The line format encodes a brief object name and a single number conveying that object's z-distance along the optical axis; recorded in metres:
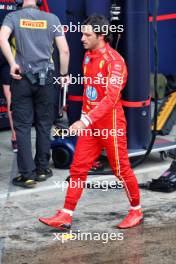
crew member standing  12.42
